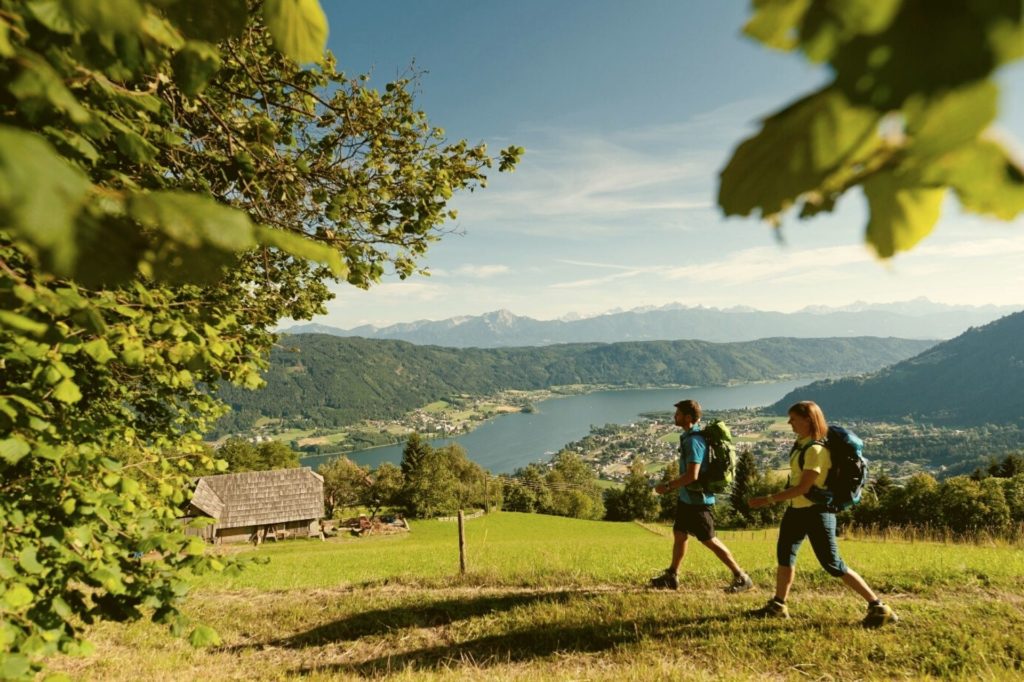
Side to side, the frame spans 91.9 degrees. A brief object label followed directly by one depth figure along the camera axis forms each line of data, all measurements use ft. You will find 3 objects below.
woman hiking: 16.85
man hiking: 20.84
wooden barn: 197.67
